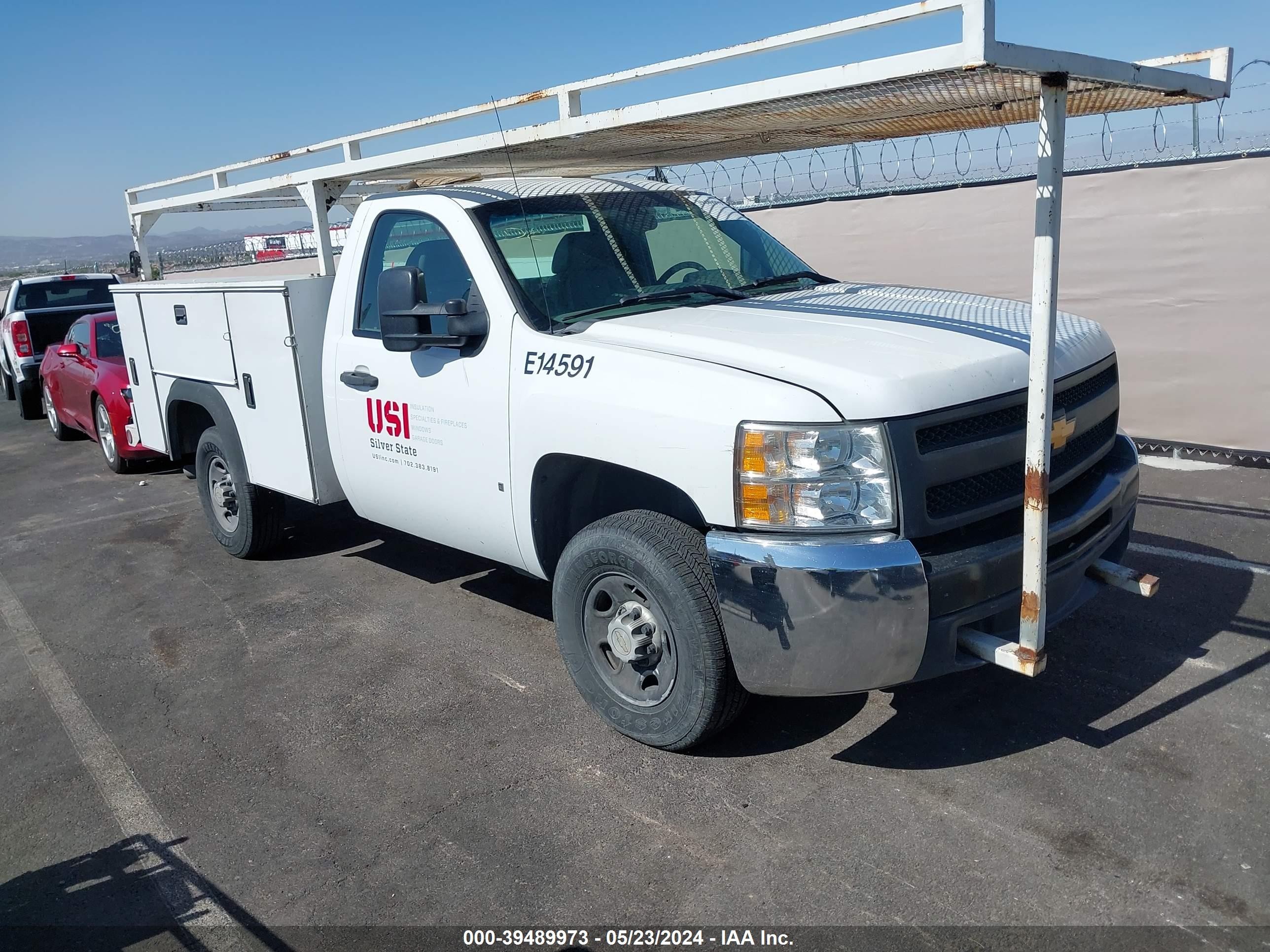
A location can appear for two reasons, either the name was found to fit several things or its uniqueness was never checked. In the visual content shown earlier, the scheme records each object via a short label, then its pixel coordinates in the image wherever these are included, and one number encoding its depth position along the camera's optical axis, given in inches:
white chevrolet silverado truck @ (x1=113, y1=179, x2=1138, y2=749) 124.6
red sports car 364.8
